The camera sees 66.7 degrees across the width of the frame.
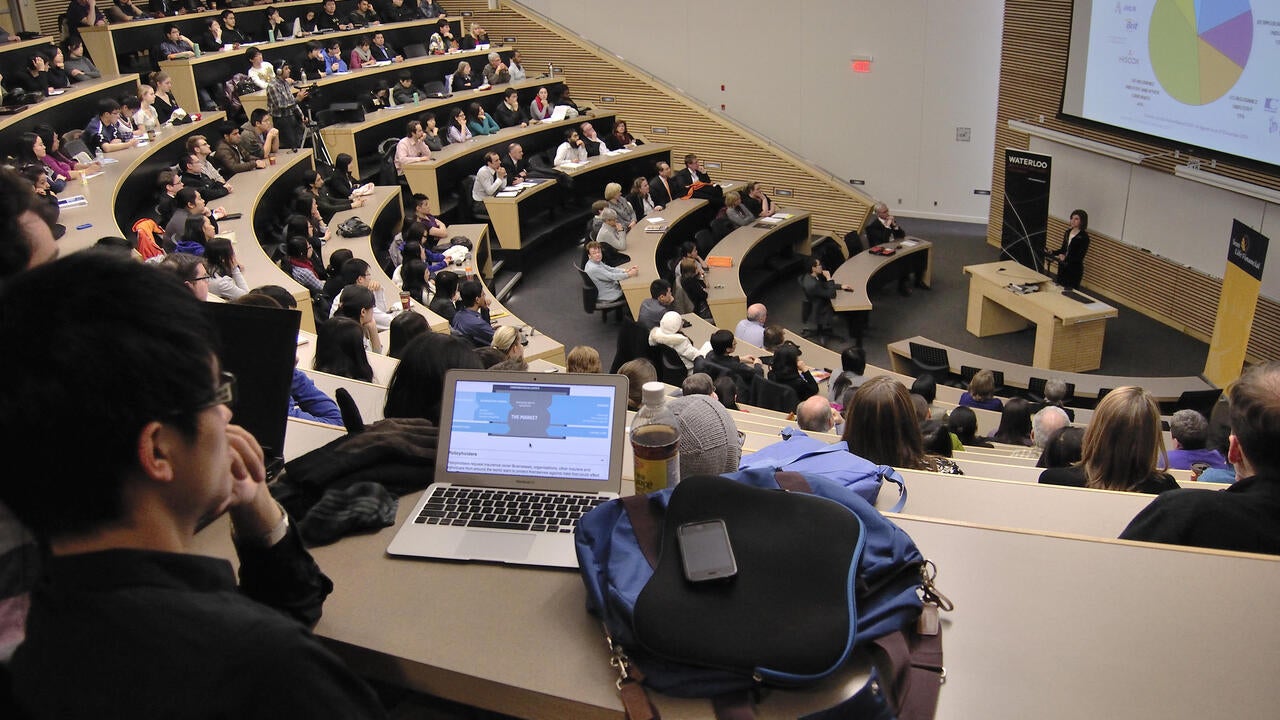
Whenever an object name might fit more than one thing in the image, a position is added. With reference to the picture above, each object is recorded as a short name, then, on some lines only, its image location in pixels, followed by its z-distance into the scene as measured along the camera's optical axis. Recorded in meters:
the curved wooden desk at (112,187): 6.21
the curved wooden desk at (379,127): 10.55
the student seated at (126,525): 0.95
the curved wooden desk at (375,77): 10.27
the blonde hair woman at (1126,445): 3.22
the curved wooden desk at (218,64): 10.05
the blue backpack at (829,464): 1.91
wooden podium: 8.67
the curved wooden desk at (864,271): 9.36
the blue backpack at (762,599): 1.34
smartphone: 1.44
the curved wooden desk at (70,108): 7.68
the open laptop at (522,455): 1.79
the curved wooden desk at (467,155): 10.31
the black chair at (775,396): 6.57
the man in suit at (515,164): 11.06
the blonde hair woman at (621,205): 10.52
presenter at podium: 10.08
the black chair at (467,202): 10.55
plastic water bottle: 1.75
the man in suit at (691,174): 12.02
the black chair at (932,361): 8.01
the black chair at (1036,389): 7.56
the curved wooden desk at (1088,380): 7.51
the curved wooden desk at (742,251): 8.91
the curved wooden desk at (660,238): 8.84
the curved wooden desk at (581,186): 10.23
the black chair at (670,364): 7.52
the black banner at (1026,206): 10.34
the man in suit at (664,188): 11.77
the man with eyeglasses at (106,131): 8.20
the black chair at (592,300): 9.00
